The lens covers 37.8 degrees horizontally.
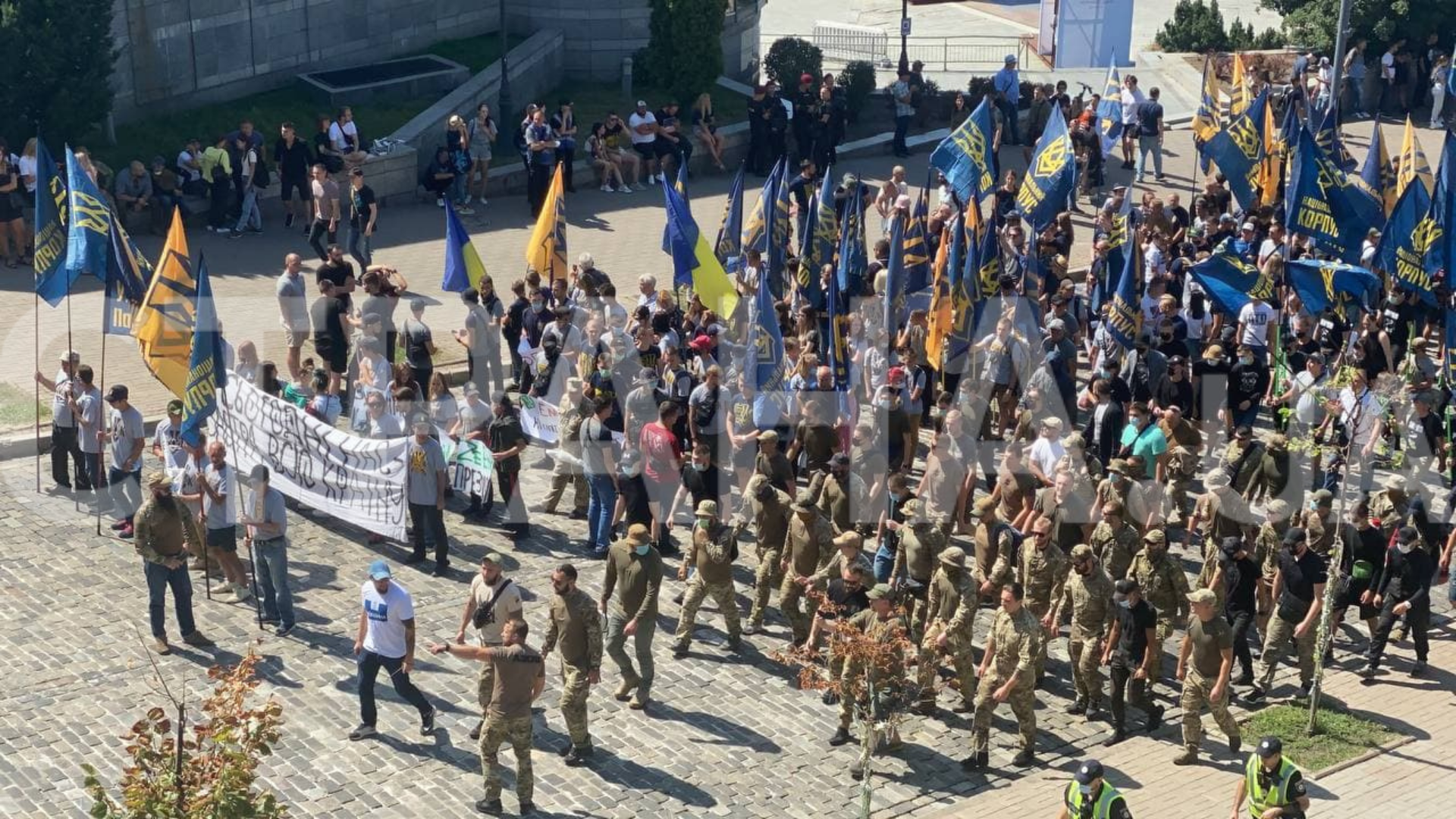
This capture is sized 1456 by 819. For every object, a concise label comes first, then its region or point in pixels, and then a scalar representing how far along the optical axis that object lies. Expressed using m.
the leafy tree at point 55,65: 26.75
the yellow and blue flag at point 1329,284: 20.47
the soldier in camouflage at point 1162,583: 15.66
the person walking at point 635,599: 15.27
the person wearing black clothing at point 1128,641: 15.18
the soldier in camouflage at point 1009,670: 14.66
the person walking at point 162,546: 15.84
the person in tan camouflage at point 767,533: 16.59
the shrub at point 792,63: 34.12
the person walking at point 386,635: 14.65
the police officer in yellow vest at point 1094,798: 12.73
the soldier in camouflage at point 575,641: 14.45
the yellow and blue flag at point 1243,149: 24.81
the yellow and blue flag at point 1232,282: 21.00
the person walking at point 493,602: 14.67
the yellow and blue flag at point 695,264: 20.94
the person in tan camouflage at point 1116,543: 16.22
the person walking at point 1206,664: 14.75
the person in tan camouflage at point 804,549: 16.17
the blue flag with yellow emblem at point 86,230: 18.98
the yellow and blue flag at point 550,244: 22.02
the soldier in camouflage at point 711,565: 16.06
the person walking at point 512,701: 13.69
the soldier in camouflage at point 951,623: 15.19
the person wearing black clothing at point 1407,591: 16.17
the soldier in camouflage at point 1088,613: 15.23
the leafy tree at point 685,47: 33.09
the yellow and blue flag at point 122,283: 19.25
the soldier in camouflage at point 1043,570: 15.89
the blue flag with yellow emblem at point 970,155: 23.62
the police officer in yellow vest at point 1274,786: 12.83
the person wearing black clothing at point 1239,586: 15.90
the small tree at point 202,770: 10.41
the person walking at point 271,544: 16.23
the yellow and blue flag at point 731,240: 23.36
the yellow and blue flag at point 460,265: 21.39
